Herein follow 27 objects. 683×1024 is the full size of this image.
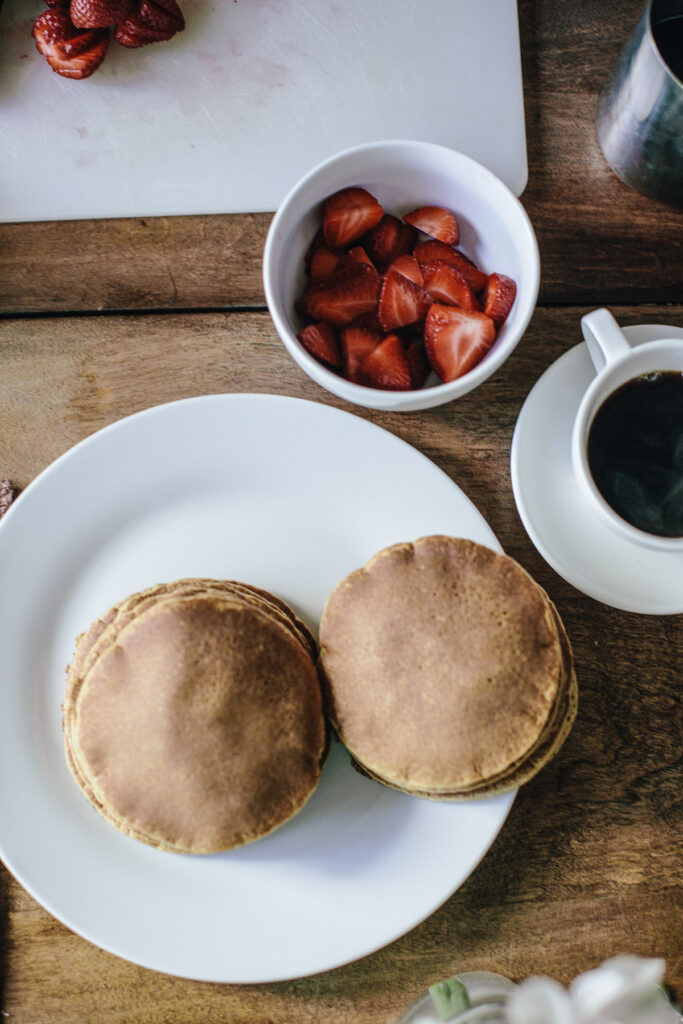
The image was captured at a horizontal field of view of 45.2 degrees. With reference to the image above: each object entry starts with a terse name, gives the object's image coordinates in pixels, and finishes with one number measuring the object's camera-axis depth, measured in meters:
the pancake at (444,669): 0.83
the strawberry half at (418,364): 0.95
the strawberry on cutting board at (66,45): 0.99
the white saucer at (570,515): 0.95
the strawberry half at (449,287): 0.93
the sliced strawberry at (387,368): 0.93
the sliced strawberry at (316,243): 0.96
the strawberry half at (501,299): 0.93
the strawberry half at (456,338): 0.91
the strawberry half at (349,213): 0.94
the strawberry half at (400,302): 0.94
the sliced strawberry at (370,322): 0.95
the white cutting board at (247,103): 1.02
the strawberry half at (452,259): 0.95
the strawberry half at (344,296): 0.94
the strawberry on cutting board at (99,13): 0.96
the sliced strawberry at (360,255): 0.96
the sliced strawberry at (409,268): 0.95
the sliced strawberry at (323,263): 0.95
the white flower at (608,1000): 0.55
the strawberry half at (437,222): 0.96
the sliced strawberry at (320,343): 0.93
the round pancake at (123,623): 0.88
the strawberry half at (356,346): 0.94
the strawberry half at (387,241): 0.97
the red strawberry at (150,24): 0.99
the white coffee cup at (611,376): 0.88
